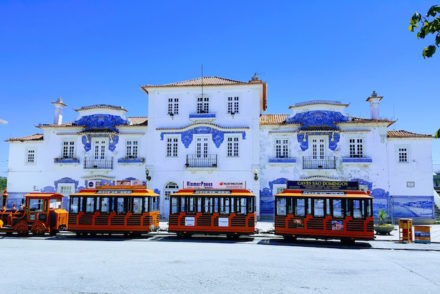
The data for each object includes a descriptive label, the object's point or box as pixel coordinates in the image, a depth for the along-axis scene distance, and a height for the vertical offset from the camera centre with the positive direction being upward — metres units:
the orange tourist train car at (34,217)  19.78 -1.10
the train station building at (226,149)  28.44 +3.56
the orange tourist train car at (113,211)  19.67 -0.76
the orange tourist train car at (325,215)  17.67 -0.81
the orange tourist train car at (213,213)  19.02 -0.79
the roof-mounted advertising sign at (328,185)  18.57 +0.55
